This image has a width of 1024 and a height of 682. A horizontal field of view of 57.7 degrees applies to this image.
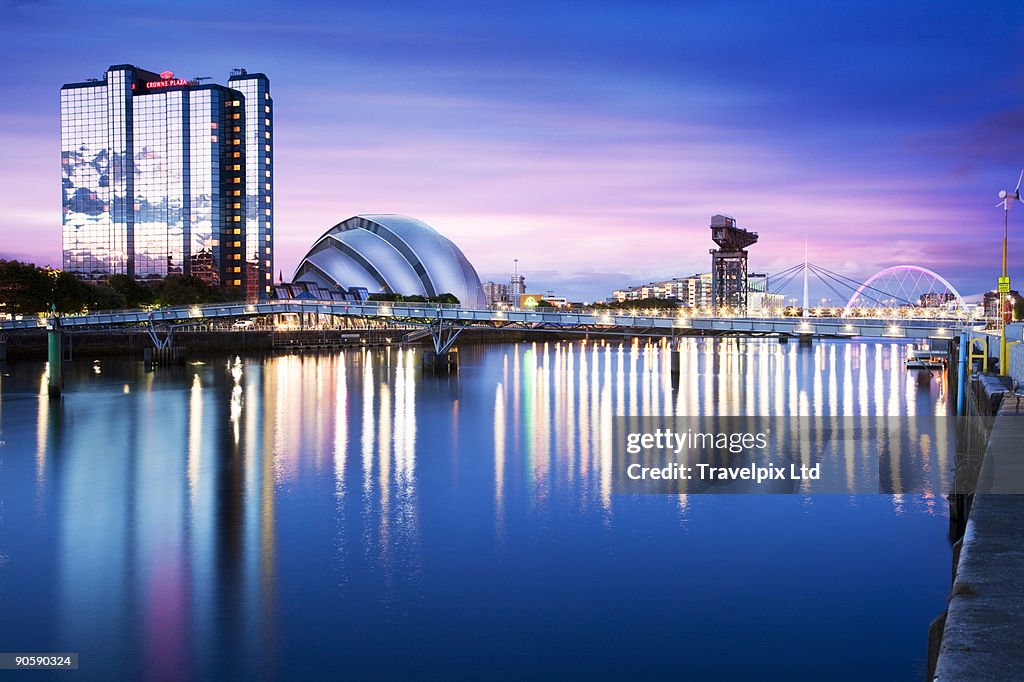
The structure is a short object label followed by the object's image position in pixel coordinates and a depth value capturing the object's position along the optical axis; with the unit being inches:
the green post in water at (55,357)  1670.8
